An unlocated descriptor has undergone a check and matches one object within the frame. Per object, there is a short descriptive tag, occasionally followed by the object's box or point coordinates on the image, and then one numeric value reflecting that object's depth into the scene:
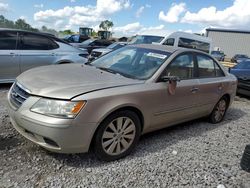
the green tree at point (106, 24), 62.00
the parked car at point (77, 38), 16.41
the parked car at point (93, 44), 11.85
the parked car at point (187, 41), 8.42
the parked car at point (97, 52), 7.91
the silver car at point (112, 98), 2.05
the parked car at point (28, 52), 4.55
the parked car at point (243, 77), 5.60
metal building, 33.52
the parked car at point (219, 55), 23.19
